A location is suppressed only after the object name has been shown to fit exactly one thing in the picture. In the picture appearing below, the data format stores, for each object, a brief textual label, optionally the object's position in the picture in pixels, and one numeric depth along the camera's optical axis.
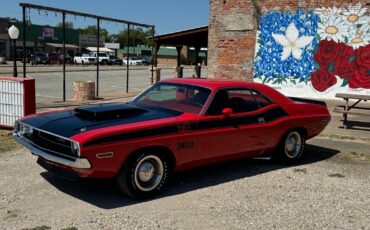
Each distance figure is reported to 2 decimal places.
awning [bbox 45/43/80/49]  62.78
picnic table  11.07
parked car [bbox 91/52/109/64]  62.78
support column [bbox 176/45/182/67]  26.11
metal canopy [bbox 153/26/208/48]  20.59
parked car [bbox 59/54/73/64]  59.88
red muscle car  4.92
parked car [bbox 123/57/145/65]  71.56
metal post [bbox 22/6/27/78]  12.66
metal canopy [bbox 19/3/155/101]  13.47
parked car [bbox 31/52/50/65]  53.19
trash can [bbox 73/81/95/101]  16.77
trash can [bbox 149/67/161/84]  23.40
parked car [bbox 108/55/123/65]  64.50
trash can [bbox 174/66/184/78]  25.84
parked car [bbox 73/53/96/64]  61.72
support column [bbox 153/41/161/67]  22.80
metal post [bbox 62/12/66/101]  15.28
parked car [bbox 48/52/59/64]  56.71
